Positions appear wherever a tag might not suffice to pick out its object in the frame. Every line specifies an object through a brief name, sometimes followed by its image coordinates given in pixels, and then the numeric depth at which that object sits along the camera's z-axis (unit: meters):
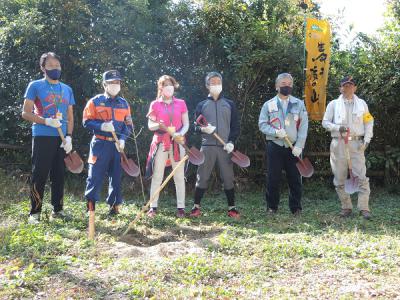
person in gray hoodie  5.77
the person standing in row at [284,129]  5.84
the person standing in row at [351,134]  5.72
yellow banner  6.87
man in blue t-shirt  5.05
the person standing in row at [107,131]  5.19
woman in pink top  5.62
